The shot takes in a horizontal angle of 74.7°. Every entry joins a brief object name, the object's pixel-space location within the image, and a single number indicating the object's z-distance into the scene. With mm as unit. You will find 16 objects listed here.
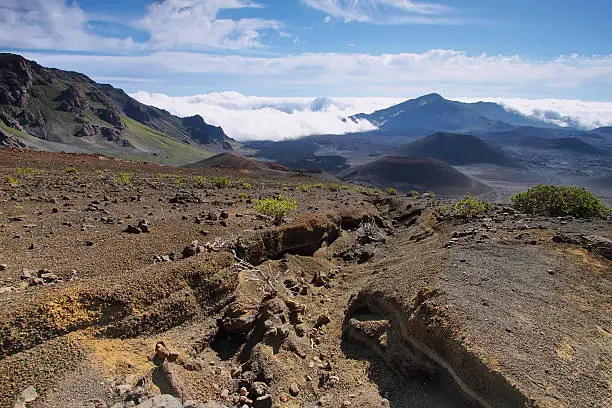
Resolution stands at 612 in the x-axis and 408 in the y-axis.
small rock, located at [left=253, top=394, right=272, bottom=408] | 6633
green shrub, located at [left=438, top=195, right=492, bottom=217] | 17438
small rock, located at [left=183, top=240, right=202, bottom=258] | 10547
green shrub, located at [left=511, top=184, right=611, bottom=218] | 16500
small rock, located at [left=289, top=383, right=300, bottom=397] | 7164
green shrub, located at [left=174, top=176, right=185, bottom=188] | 24562
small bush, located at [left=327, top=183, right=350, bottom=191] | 32722
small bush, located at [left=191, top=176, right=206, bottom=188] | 25812
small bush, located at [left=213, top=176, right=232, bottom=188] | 26425
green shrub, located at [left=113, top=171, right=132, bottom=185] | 23297
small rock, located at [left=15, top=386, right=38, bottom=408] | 5422
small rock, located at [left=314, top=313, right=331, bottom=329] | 9984
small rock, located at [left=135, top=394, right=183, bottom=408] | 5107
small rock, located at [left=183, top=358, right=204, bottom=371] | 7016
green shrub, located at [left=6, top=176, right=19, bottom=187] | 17906
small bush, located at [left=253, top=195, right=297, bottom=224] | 15630
